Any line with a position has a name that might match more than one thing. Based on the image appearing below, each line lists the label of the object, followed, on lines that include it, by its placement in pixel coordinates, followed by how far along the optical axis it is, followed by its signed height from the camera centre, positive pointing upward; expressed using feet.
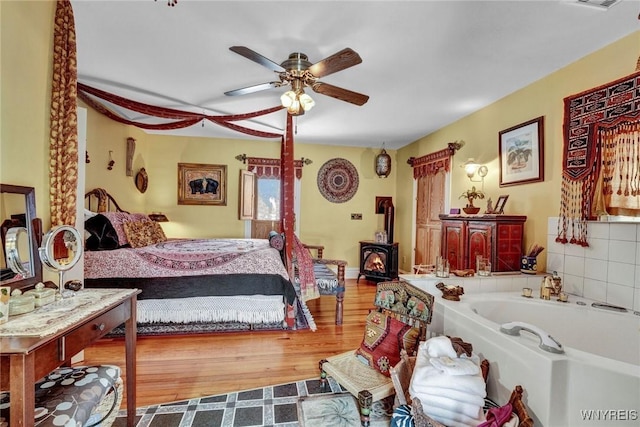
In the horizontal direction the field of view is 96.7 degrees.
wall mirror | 4.48 -0.40
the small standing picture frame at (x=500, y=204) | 9.89 +0.36
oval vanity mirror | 4.52 -0.70
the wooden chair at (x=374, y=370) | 5.30 -3.32
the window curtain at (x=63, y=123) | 5.52 +1.69
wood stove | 15.74 -2.70
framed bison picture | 16.37 +1.54
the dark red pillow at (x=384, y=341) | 5.97 -2.80
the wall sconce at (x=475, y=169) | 11.13 +1.76
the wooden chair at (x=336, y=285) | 10.41 -2.70
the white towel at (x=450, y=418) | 4.33 -3.14
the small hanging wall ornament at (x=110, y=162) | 12.16 +2.03
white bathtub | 3.98 -2.45
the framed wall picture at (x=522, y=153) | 8.80 +2.05
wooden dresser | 8.70 -0.82
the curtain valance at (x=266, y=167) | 16.84 +2.65
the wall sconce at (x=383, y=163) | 17.66 +3.10
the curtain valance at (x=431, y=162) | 13.26 +2.60
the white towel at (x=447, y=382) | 4.41 -2.64
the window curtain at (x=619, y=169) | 6.31 +1.08
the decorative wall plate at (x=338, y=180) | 17.81 +2.03
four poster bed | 9.03 -2.26
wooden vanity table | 2.96 -1.62
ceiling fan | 6.42 +3.41
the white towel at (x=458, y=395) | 4.38 -2.81
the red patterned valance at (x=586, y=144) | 6.56 +1.87
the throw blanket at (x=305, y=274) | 10.02 -2.23
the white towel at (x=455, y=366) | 4.46 -2.43
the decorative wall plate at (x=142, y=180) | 14.93 +1.57
